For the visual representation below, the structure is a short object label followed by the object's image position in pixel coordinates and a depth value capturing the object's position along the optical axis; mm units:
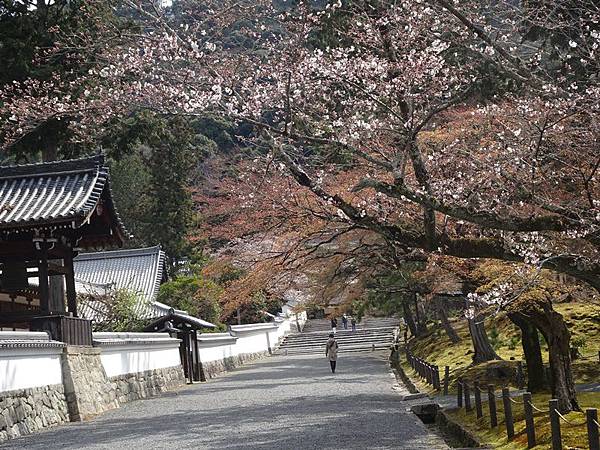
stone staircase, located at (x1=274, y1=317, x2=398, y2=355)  50188
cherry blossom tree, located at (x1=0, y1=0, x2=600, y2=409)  9312
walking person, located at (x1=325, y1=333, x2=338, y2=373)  29188
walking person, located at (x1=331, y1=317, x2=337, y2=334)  56844
